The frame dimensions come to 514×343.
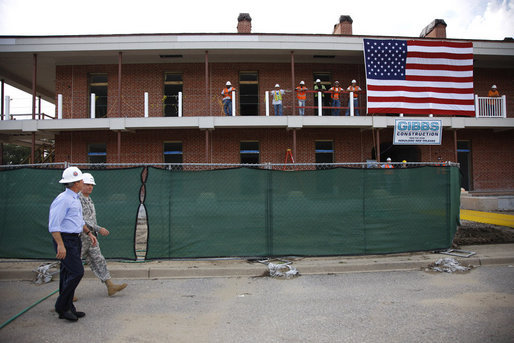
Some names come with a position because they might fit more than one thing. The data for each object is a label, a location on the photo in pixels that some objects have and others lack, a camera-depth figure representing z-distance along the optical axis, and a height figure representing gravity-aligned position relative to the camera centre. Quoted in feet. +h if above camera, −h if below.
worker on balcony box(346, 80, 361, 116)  52.70 +12.91
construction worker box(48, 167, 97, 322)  13.01 -2.15
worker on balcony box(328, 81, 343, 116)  52.59 +12.87
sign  51.57 +6.97
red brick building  52.80 +12.12
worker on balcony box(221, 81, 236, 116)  50.93 +11.96
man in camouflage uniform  15.33 -2.99
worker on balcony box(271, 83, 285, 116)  51.75 +11.74
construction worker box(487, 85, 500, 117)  57.00 +12.06
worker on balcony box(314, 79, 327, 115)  52.60 +14.10
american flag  50.21 +14.87
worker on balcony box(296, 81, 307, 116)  51.22 +12.48
